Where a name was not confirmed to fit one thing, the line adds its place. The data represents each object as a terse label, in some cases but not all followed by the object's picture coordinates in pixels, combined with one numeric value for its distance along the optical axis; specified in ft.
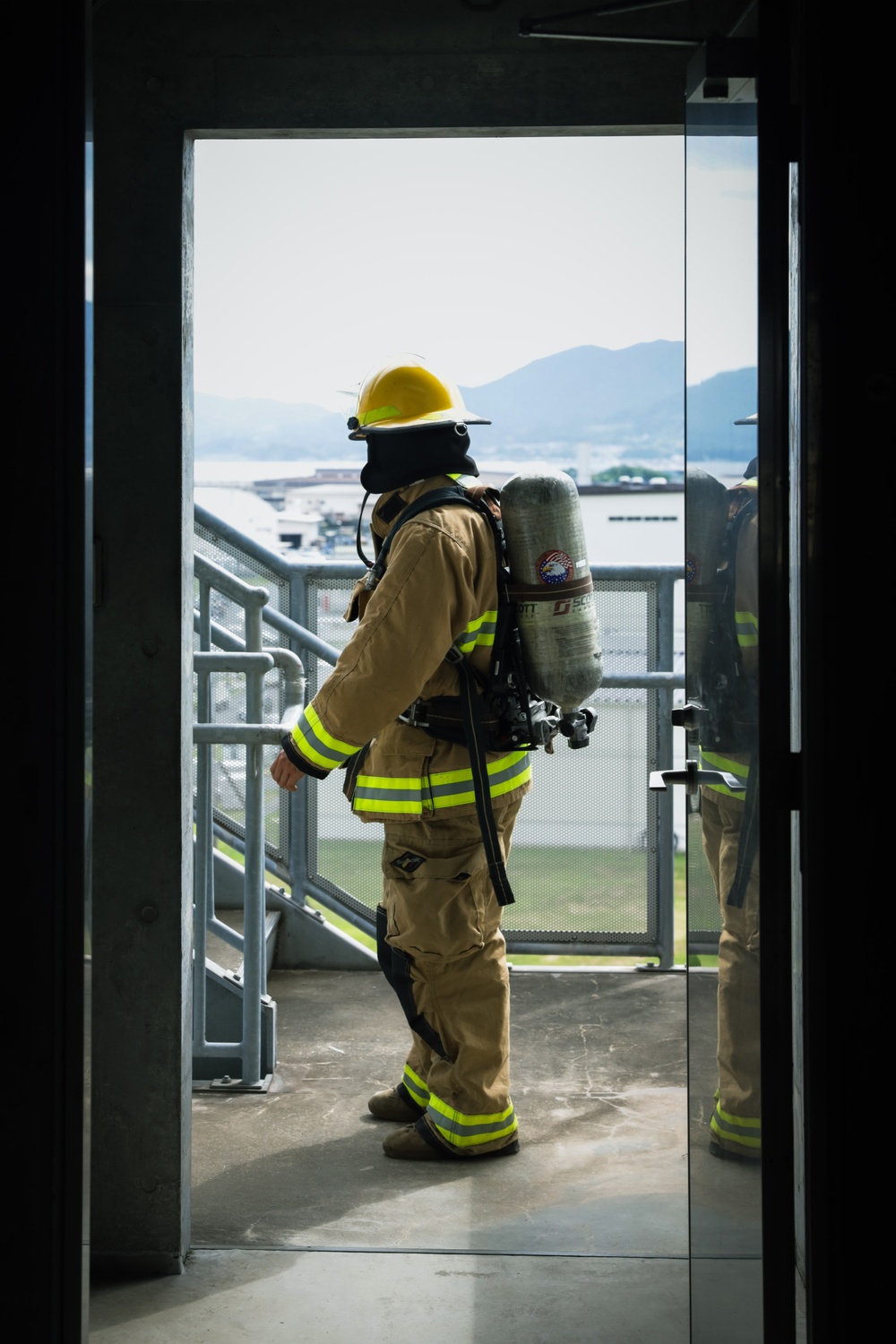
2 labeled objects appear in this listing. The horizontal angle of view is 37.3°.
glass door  6.32
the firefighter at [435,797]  11.84
